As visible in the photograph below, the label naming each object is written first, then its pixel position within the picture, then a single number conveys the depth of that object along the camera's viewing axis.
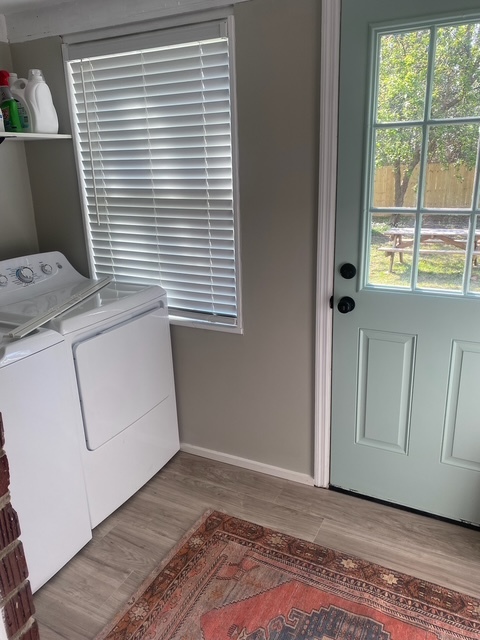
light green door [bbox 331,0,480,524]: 1.70
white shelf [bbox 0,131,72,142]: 2.09
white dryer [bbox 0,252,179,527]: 1.97
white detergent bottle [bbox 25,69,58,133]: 2.26
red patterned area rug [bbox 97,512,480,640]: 1.63
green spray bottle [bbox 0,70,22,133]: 2.18
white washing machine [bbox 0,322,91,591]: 1.66
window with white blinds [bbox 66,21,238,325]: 2.09
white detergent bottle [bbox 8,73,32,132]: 2.26
